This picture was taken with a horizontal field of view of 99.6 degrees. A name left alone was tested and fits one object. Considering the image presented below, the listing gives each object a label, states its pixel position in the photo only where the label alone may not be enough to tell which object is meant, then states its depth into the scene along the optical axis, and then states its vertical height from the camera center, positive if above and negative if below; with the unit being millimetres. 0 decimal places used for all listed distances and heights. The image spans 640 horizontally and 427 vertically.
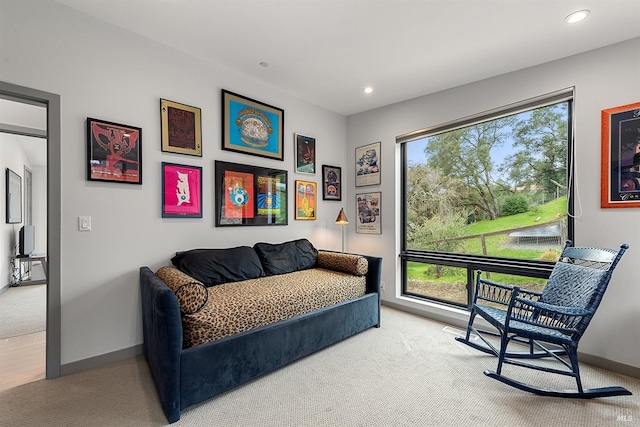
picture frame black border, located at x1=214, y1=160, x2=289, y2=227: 2859 +235
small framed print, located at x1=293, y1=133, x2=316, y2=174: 3635 +796
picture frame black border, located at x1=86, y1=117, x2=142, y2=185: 2146 +529
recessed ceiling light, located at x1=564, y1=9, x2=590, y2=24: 1981 +1458
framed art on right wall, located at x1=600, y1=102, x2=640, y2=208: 2195 +447
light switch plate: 2115 -91
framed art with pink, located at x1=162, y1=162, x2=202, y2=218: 2516 +198
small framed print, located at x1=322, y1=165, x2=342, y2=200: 3979 +433
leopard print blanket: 1803 -729
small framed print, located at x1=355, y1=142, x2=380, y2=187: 3898 +690
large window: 2676 +147
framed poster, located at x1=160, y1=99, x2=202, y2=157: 2521 +807
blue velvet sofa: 1607 -999
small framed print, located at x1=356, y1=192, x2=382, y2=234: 3896 -26
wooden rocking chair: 1894 -812
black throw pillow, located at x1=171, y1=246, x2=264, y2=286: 2441 -507
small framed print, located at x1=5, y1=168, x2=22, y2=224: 4434 +251
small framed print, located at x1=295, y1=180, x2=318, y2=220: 3643 +159
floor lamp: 3736 -108
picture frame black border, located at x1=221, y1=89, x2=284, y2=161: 2912 +1015
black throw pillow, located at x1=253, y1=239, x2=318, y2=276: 3012 -525
